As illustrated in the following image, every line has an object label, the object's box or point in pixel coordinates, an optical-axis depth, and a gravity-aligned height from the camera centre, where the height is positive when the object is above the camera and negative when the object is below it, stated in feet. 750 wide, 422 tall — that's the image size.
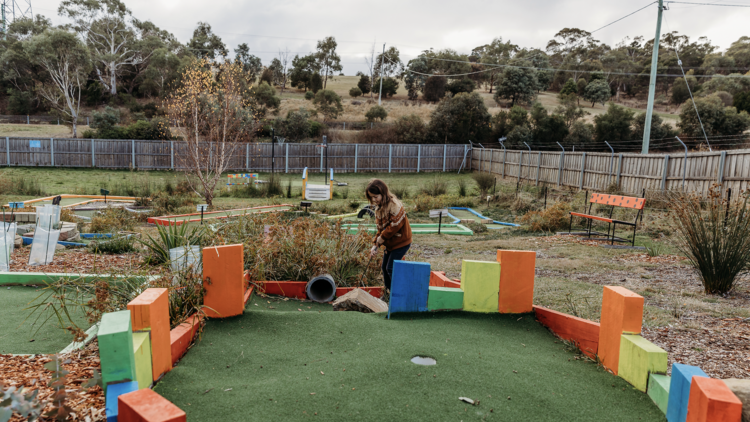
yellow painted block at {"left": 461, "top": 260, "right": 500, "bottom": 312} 11.85 -3.21
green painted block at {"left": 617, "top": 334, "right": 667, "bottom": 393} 8.18 -3.43
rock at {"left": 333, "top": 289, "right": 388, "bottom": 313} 13.57 -4.35
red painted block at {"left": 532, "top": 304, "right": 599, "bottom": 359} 10.22 -3.83
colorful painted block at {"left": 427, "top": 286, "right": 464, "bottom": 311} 12.14 -3.64
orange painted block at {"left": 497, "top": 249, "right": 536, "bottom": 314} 11.81 -3.04
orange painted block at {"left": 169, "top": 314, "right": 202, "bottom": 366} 8.96 -3.81
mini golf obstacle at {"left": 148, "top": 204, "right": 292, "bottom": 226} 35.71 -5.65
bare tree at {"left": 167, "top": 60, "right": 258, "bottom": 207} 47.47 +2.73
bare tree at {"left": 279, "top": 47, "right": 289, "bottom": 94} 187.42 +31.55
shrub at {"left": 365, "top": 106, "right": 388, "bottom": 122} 131.75 +10.70
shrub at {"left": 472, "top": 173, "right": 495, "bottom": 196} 58.80 -3.04
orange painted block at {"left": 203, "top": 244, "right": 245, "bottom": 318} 10.87 -3.11
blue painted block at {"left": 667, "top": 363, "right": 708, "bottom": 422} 6.82 -3.26
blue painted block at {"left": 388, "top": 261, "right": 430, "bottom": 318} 11.79 -3.33
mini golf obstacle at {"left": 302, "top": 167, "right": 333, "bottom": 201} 55.36 -4.99
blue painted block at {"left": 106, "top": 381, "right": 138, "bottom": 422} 6.03 -3.32
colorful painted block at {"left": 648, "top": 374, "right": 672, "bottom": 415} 7.66 -3.68
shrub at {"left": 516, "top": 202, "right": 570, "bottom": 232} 38.33 -4.86
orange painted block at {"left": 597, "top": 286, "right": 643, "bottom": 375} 8.83 -2.97
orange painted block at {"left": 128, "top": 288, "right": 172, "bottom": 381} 7.47 -2.89
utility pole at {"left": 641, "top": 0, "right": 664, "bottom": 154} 60.85 +10.56
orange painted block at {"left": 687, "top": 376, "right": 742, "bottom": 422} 6.07 -3.01
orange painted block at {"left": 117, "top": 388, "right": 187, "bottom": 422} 5.19 -2.98
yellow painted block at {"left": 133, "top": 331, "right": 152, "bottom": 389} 7.06 -3.27
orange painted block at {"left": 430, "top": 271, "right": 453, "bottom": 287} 15.21 -4.02
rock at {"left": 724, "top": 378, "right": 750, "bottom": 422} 6.88 -3.29
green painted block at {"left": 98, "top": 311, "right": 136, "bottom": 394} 6.32 -2.85
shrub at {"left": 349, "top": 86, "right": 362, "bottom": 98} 178.81 +22.03
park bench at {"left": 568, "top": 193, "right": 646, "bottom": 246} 31.59 -2.75
